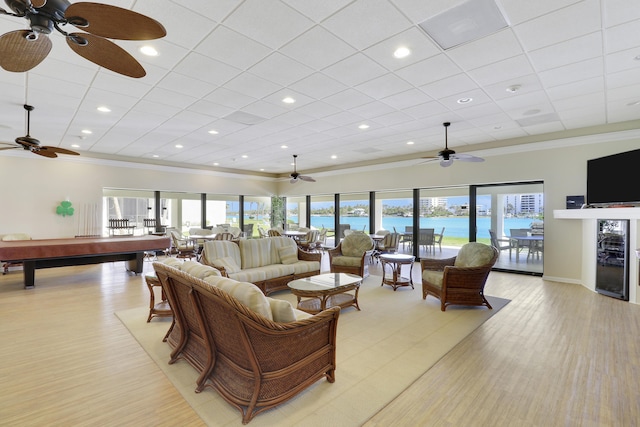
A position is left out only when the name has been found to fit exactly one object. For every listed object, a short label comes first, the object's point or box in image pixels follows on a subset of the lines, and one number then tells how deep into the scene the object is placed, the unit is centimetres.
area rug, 226
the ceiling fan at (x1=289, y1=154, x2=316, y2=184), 906
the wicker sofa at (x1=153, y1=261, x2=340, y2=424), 216
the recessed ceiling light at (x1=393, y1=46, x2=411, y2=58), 326
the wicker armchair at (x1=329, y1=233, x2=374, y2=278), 625
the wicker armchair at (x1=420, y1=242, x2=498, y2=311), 455
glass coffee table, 405
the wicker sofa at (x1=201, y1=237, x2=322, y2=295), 500
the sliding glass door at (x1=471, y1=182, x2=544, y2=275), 718
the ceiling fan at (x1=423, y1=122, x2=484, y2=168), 582
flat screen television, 497
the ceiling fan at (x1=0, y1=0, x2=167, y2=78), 170
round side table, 580
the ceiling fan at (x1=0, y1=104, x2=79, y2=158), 475
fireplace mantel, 482
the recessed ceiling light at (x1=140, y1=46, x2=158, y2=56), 322
